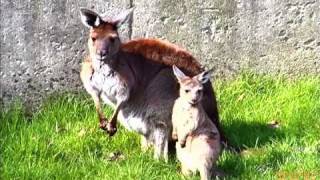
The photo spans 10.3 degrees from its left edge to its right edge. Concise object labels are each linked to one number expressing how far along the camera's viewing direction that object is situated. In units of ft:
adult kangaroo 42.99
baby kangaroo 41.10
